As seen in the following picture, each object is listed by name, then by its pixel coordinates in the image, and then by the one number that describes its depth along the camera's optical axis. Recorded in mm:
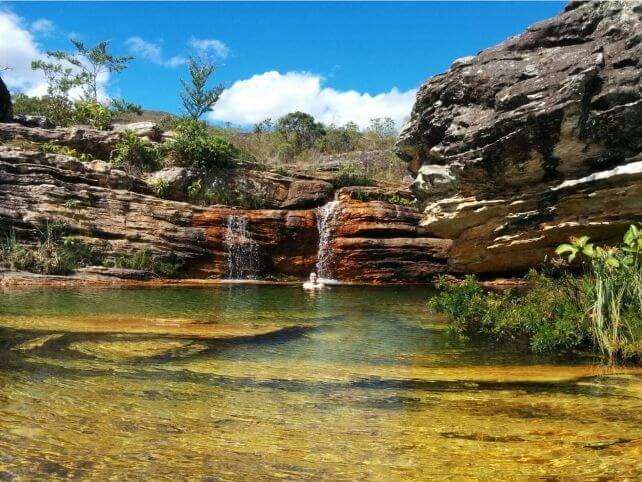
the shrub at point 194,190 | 22391
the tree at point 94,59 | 32844
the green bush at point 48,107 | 26641
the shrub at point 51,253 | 17500
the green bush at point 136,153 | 22797
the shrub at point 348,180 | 23375
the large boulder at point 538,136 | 12312
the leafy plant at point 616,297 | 7121
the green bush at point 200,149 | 23094
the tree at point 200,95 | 31922
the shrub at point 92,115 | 25438
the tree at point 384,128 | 37412
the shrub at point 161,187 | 21906
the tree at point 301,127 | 36347
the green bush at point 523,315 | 7867
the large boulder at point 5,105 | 24000
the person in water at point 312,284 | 18047
